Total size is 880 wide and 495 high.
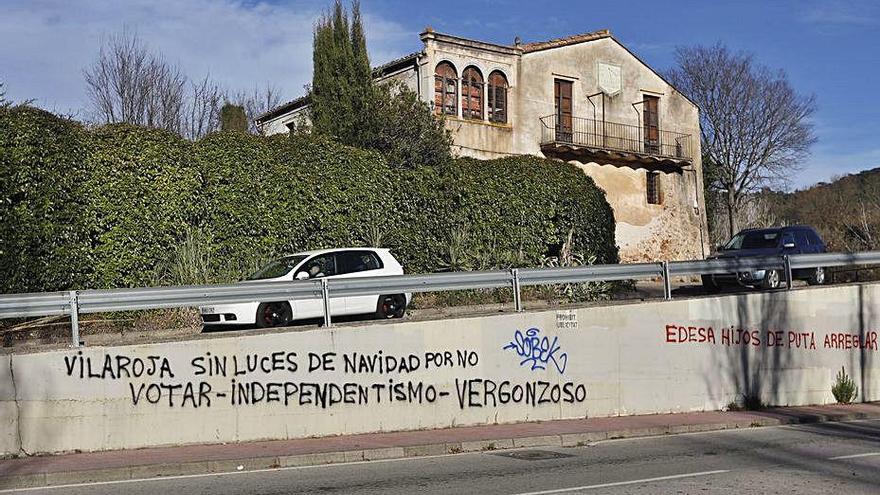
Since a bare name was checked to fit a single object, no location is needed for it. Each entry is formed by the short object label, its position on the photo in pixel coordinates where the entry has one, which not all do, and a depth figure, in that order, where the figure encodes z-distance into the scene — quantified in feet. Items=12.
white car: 54.65
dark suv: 76.99
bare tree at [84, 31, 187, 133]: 101.81
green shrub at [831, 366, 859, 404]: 68.74
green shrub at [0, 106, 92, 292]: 55.01
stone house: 105.40
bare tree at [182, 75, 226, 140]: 116.26
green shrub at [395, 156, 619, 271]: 78.33
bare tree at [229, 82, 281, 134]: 140.60
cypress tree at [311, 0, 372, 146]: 85.20
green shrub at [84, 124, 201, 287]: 60.70
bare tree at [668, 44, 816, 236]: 161.68
